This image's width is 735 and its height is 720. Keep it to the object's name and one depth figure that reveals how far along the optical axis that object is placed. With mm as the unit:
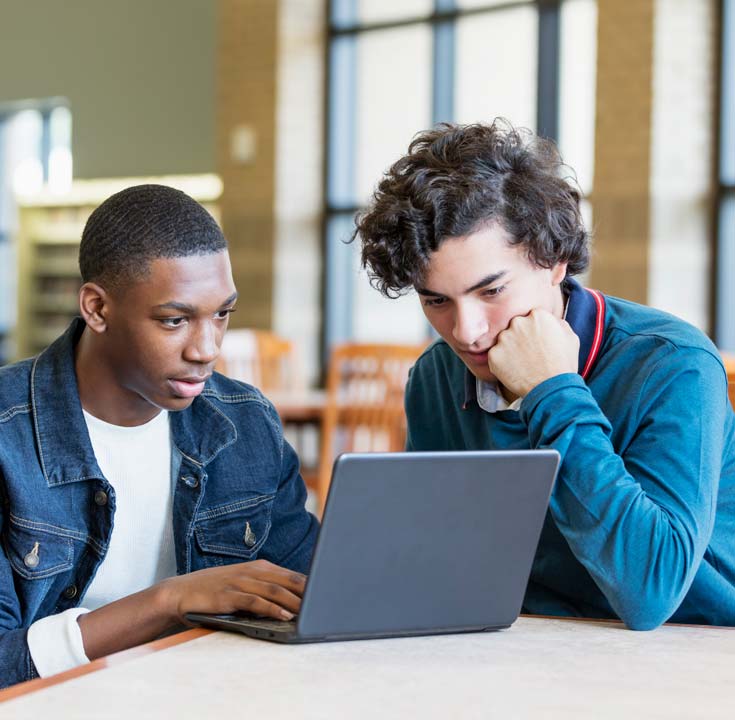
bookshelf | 8672
